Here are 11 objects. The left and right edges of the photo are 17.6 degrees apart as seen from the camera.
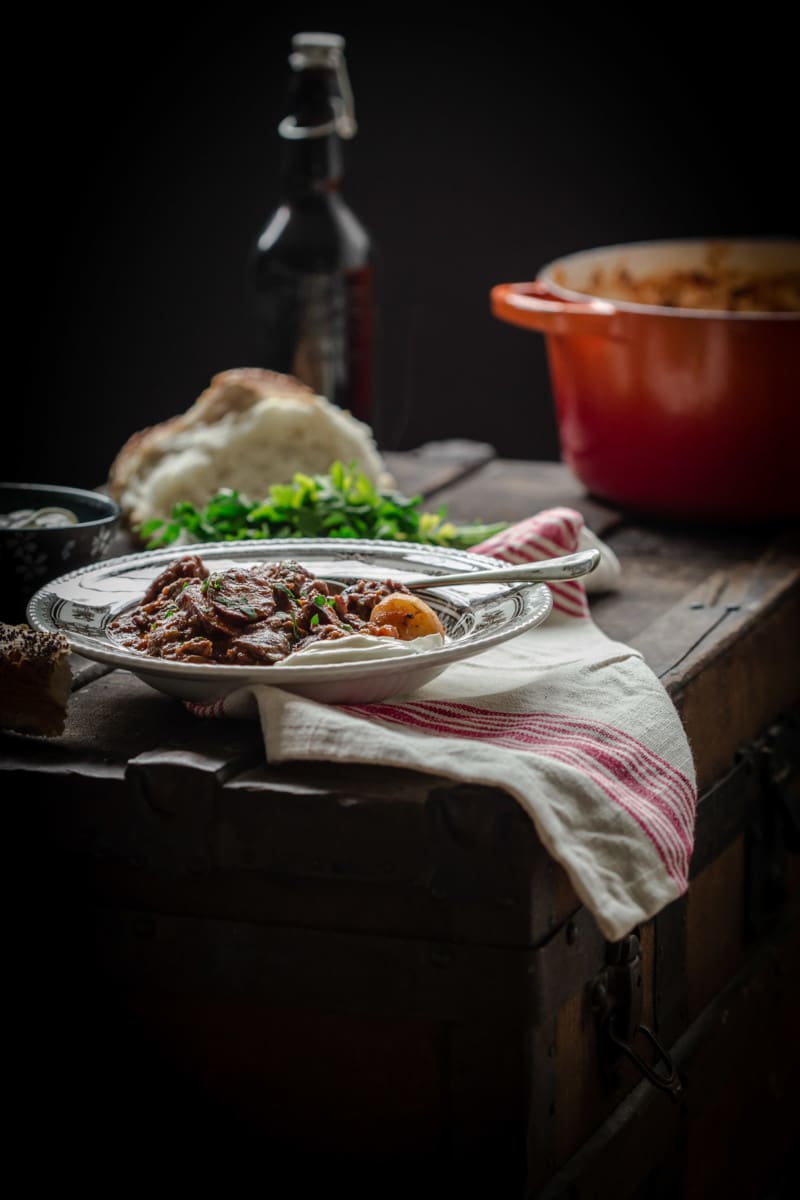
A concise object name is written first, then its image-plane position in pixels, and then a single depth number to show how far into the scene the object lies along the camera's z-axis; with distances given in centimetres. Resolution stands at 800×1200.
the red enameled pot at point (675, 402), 161
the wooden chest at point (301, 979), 123
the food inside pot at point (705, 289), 181
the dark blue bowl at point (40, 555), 141
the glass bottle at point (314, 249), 177
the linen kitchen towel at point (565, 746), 121
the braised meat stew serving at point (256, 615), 128
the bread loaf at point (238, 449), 164
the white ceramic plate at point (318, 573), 125
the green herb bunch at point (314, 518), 154
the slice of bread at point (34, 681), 127
